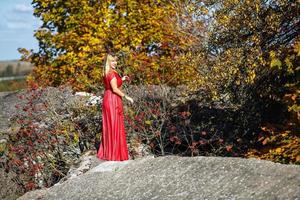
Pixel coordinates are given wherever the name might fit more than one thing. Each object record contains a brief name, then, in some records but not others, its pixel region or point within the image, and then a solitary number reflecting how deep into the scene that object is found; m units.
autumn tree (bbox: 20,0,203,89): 15.62
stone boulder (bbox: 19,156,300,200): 7.15
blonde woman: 9.54
